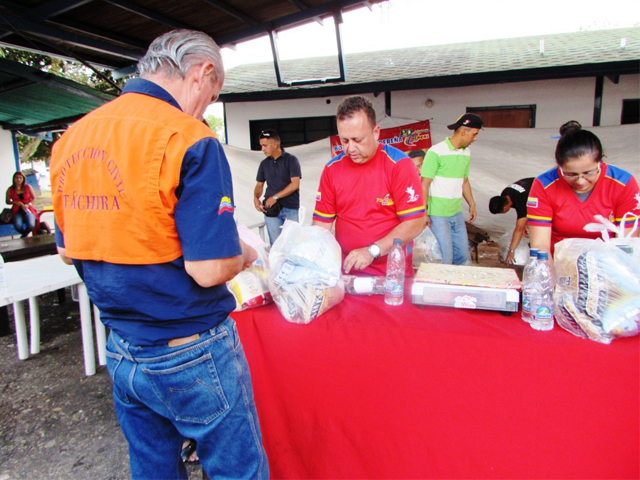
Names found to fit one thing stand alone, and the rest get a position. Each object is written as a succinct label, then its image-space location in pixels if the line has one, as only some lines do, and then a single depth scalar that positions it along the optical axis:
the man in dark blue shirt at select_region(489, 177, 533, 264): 4.04
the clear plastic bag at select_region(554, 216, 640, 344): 1.37
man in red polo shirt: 2.24
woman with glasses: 1.92
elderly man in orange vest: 1.03
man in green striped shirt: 4.07
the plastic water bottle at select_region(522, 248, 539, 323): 1.60
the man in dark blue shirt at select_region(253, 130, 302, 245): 5.50
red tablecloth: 1.33
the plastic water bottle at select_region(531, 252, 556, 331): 1.51
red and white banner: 6.23
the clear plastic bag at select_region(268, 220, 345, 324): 1.77
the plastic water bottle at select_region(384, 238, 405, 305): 1.87
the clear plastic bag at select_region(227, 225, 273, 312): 1.91
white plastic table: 2.67
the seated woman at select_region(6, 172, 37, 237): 8.24
